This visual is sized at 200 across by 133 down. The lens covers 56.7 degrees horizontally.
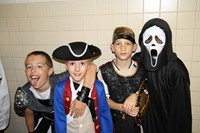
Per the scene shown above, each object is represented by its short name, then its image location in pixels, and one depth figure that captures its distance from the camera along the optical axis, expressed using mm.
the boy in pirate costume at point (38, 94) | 1520
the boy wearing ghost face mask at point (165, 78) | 1430
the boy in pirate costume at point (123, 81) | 1445
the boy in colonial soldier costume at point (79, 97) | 1375
